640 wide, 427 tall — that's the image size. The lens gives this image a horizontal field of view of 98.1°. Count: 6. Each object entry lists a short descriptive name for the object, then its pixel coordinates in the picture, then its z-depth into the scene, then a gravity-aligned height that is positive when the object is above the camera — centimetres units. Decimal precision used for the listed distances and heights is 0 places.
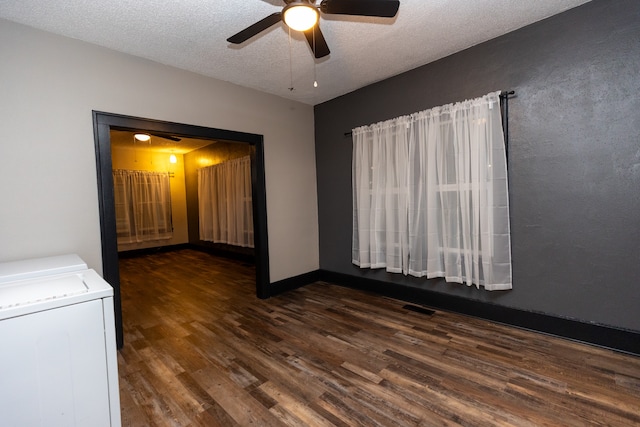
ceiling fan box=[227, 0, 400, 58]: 161 +121
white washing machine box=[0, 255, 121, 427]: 109 -57
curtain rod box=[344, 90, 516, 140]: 249 +95
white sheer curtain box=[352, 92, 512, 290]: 255 +8
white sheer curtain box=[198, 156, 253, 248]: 564 +21
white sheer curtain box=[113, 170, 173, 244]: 638 +26
